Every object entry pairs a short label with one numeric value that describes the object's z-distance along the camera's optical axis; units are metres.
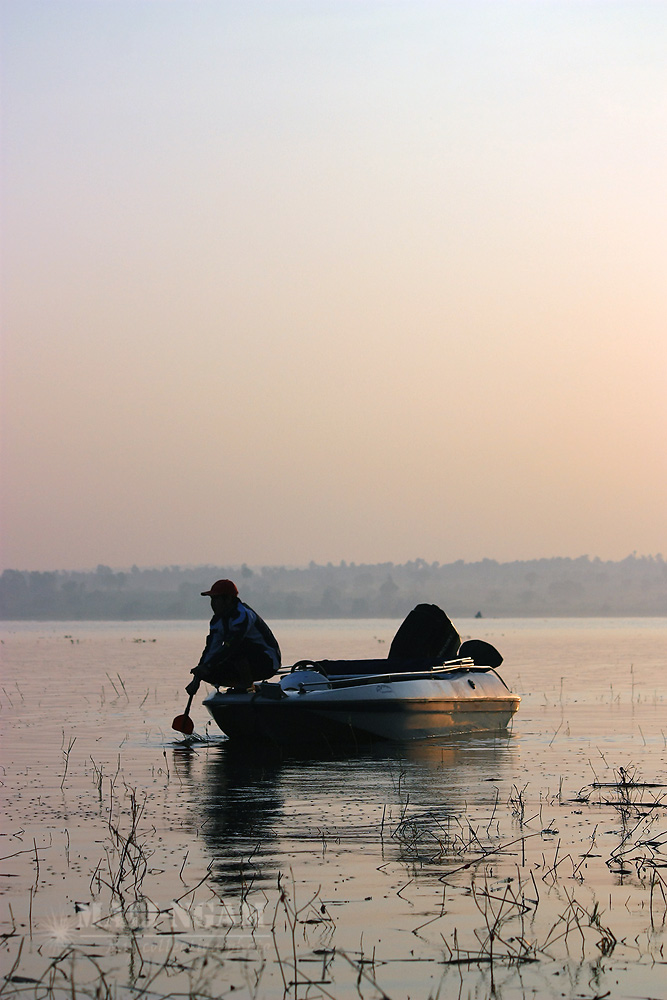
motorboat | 21.50
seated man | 21.62
